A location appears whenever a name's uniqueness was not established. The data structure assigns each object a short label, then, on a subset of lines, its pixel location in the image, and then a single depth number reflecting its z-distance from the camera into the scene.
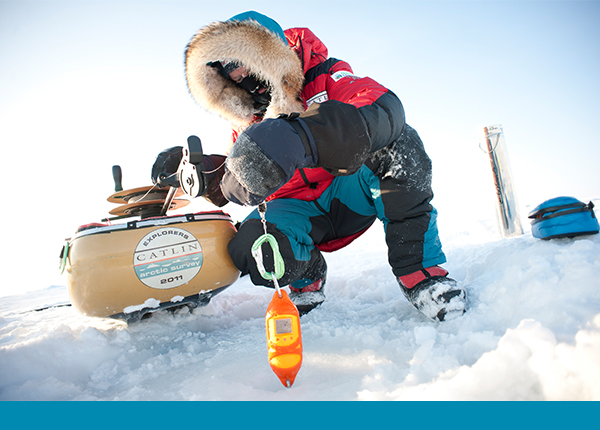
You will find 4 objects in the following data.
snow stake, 2.98
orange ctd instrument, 0.72
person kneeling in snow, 0.83
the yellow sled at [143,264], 1.20
